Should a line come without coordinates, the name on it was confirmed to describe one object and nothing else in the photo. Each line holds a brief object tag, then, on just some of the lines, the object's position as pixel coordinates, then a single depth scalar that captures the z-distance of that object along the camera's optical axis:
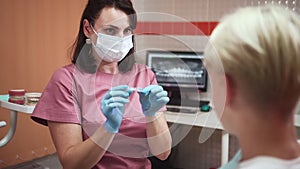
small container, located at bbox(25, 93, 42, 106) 2.14
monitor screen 1.79
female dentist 1.15
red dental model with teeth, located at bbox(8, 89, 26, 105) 2.15
